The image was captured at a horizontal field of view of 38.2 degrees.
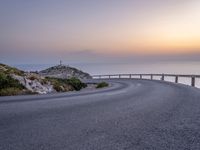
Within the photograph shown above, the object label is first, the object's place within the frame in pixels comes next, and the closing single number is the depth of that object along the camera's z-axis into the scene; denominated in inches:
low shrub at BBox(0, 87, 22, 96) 682.8
